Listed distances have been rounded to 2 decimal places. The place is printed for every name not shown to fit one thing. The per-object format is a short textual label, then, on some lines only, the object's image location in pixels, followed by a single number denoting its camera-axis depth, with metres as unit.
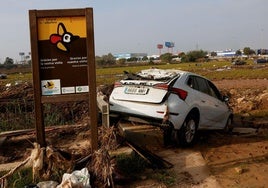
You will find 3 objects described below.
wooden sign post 3.80
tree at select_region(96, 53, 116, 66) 71.47
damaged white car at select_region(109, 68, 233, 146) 5.25
